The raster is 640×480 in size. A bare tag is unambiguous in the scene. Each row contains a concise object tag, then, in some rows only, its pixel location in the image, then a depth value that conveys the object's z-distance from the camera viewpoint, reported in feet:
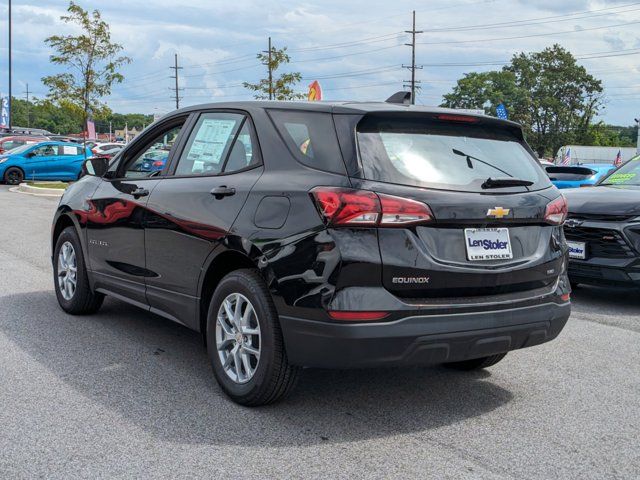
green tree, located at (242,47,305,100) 135.13
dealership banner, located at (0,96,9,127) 249.18
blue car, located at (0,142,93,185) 93.69
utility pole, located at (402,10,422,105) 209.87
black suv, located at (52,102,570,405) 12.52
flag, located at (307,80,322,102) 54.03
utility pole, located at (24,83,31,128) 480.23
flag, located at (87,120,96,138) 114.62
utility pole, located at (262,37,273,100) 135.74
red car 107.55
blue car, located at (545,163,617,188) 45.09
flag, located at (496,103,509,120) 64.71
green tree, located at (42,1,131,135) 97.40
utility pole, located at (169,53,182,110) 290.31
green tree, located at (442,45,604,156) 303.07
